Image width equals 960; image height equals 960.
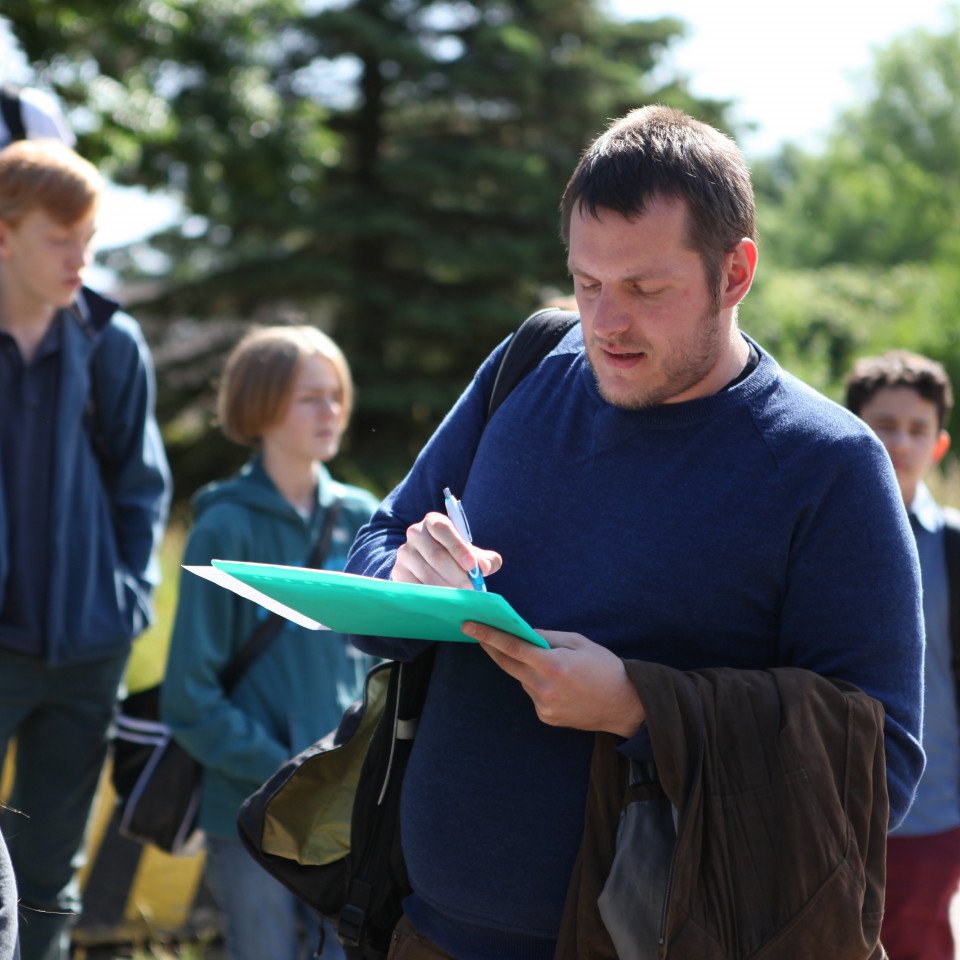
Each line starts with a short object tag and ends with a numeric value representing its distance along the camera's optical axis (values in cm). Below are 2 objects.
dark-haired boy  366
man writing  203
